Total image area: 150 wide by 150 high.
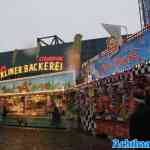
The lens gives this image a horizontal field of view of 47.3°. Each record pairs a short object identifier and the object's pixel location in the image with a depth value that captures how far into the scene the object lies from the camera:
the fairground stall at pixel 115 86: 6.55
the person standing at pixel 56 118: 12.09
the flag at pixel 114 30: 11.17
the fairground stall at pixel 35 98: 12.56
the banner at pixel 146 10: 11.40
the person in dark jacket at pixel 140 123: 2.92
